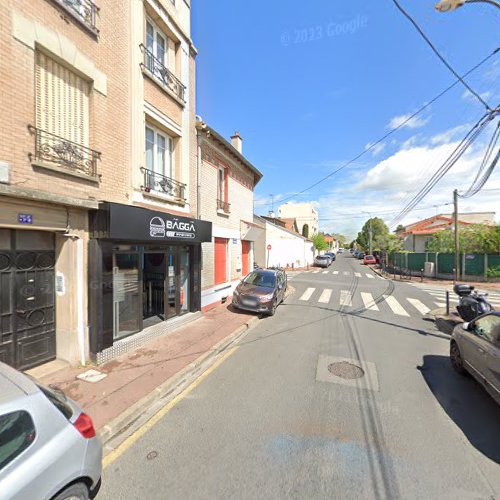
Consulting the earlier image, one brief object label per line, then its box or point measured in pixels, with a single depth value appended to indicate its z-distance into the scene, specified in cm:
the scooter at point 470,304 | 812
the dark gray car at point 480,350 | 400
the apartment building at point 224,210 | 977
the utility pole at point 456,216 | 1935
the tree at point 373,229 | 7105
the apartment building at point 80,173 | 433
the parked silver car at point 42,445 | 185
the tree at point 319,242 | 5512
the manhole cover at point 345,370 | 536
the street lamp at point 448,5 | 481
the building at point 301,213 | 6500
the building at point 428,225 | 3355
